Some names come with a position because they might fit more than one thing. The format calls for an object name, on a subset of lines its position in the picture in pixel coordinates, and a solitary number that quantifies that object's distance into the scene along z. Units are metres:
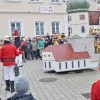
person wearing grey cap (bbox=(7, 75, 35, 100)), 2.25
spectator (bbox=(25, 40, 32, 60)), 11.54
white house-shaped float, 7.51
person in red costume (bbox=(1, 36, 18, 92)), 5.34
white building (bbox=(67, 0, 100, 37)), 8.04
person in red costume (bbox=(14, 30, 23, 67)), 8.17
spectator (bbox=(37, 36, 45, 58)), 11.79
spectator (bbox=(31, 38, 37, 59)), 11.77
